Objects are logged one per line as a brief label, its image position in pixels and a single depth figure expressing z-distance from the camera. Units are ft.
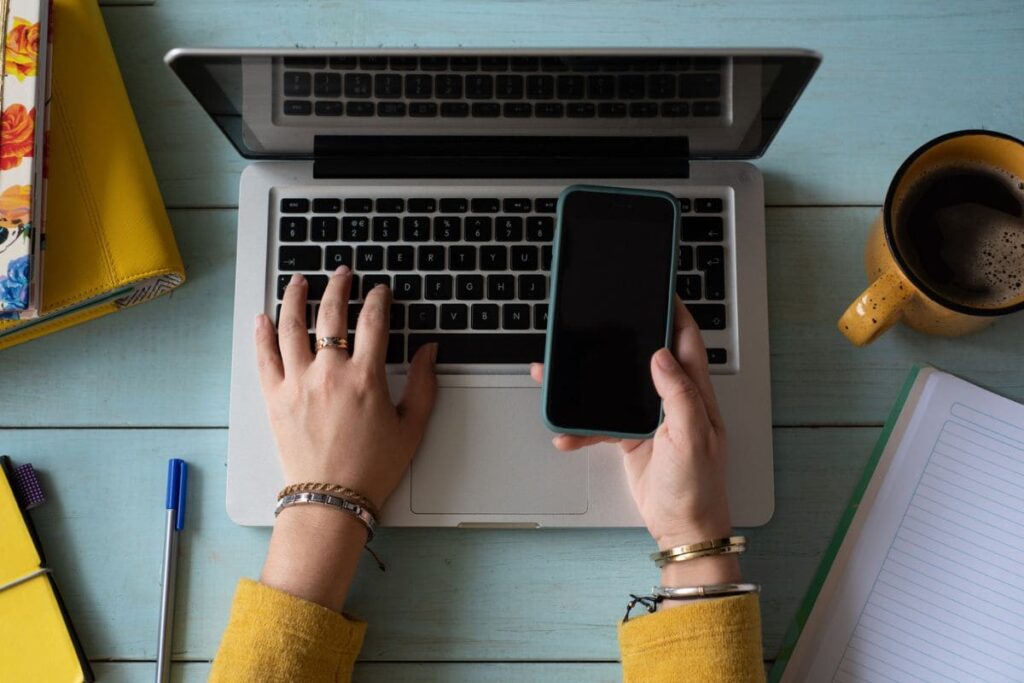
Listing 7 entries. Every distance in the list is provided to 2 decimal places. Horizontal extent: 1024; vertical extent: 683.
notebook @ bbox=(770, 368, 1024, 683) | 1.98
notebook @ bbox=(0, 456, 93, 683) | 2.04
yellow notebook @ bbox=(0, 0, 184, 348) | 2.12
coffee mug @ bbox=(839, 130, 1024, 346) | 1.98
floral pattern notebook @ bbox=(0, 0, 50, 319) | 2.01
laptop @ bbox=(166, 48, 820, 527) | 2.03
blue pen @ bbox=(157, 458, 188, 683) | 2.07
